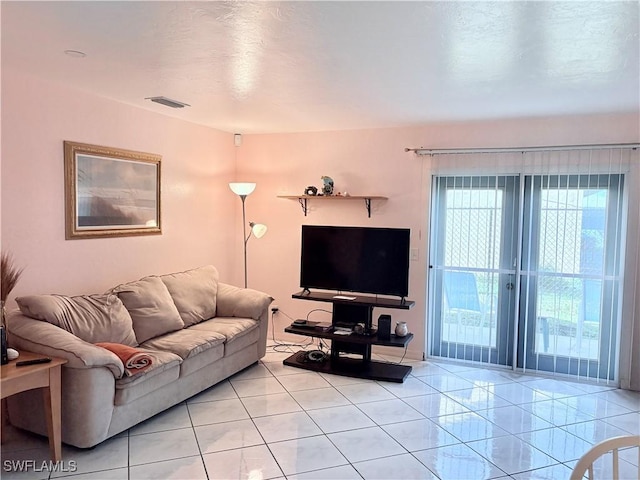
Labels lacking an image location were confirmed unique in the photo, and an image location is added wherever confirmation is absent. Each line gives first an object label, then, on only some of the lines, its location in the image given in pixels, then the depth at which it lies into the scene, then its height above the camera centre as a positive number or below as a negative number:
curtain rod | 4.05 +0.67
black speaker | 4.34 -0.98
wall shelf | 4.85 +0.22
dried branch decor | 2.83 -0.40
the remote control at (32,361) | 2.66 -0.84
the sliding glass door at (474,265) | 4.51 -0.42
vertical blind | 4.14 -0.32
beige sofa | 2.84 -0.95
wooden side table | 2.58 -0.94
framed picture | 3.62 +0.19
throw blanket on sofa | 3.00 -0.91
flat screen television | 4.45 -0.39
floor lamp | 4.96 +0.26
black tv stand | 4.36 -1.11
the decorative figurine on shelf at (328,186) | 5.05 +0.35
